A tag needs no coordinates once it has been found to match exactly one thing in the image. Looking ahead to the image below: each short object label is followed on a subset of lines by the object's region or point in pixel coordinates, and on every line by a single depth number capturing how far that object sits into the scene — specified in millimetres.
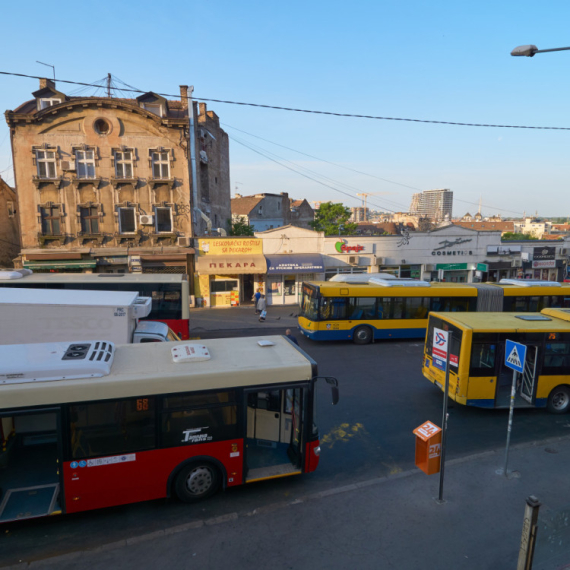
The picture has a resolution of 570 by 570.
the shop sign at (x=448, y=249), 30172
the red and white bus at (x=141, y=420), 5789
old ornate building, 24391
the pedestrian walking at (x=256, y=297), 24333
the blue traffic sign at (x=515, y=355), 7277
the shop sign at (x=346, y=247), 27750
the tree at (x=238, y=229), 38000
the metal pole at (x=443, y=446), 6656
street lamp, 9156
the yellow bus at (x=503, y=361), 9852
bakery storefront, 25234
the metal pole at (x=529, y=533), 4801
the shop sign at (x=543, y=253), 33469
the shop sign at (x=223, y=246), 25877
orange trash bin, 6762
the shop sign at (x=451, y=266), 30441
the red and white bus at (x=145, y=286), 14922
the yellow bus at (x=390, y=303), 17031
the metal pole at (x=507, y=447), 7521
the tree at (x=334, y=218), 45812
